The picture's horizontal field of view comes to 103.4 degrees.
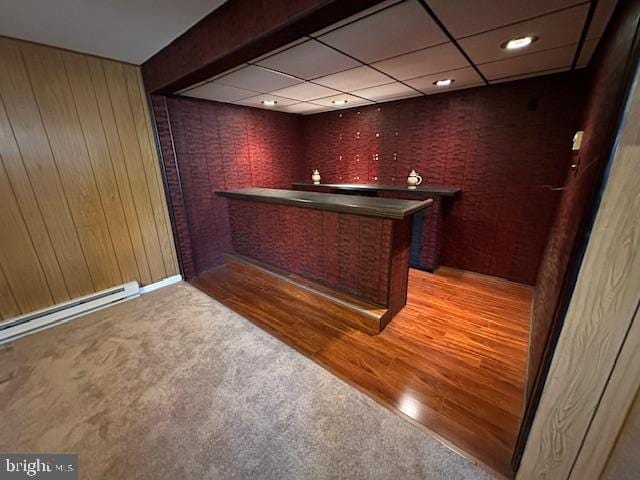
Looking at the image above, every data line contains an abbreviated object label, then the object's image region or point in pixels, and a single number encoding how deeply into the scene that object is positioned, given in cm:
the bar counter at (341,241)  203
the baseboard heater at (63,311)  213
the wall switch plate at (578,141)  185
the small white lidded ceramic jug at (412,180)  324
